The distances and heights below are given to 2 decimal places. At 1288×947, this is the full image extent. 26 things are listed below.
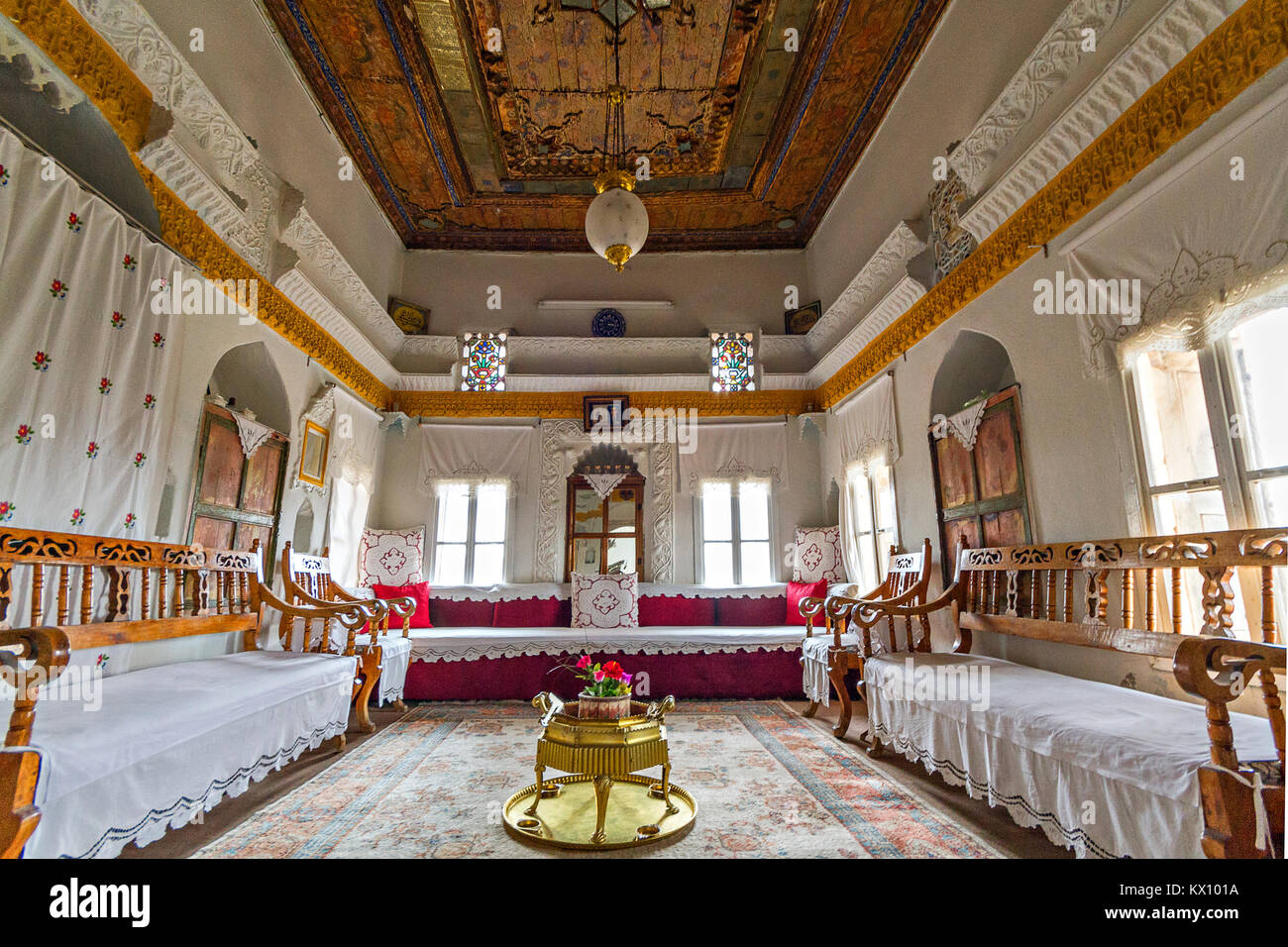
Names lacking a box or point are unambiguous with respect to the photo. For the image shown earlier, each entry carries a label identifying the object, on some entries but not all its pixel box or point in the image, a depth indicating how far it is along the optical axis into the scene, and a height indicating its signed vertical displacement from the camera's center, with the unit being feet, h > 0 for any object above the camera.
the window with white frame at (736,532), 23.54 +1.56
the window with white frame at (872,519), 18.75 +1.69
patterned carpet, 8.03 -3.81
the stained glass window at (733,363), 24.73 +8.82
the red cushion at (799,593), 21.11 -0.84
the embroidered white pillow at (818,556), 22.07 +0.54
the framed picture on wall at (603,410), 24.08 +6.62
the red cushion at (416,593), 20.57 -0.74
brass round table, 8.12 -3.56
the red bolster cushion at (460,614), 21.36 -1.52
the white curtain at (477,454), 23.79 +4.84
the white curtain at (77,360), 8.79 +3.64
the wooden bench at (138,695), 5.90 -1.73
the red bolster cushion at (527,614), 21.36 -1.53
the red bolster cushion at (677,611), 21.61 -1.48
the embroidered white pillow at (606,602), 20.68 -1.09
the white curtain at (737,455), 23.94 +4.76
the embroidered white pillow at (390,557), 21.84 +0.60
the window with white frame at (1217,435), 7.92 +1.96
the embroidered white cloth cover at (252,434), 15.19 +3.69
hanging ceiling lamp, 14.48 +8.67
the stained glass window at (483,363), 24.63 +8.87
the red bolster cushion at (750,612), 21.75 -1.55
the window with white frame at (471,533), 23.34 +1.58
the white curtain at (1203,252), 7.43 +4.49
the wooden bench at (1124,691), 5.21 -1.78
